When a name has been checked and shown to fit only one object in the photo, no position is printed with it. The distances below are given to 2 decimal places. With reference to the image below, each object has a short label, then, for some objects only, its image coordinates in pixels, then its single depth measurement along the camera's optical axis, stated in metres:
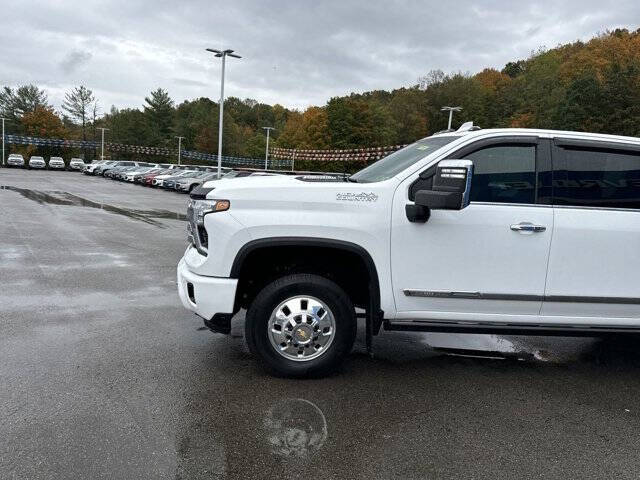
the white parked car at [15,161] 61.76
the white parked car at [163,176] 38.94
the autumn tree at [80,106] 94.89
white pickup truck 3.90
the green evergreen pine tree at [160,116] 91.31
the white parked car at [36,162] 61.44
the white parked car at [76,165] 66.56
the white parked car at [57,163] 63.75
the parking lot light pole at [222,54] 30.53
